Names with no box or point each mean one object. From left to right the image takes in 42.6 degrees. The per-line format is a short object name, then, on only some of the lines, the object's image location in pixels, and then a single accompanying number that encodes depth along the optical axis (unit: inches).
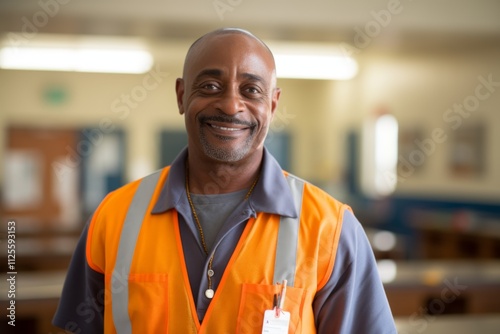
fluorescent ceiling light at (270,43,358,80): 293.9
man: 54.4
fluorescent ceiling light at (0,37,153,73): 289.7
